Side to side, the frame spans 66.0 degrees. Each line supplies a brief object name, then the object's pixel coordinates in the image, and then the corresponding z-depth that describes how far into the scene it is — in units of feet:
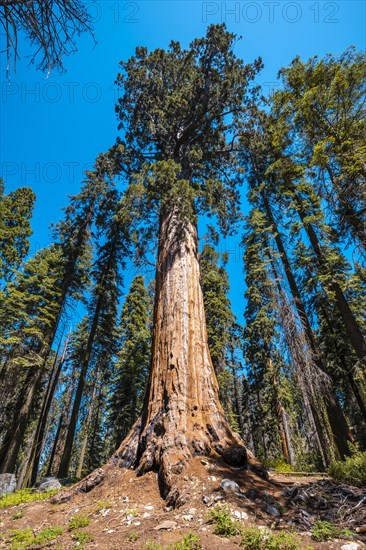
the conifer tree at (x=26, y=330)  39.60
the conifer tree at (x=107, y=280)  48.85
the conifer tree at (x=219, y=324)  54.65
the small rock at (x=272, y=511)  10.88
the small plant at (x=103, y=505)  13.00
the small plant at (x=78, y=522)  11.88
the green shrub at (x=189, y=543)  8.51
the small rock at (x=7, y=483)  27.41
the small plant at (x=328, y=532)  8.84
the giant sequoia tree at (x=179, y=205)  15.56
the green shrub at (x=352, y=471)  14.06
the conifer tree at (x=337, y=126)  25.02
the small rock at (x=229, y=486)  12.09
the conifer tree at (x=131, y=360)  59.57
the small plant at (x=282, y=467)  30.06
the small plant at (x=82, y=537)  10.36
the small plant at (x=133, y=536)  9.74
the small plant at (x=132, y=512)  11.93
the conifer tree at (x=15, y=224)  50.75
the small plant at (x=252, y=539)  8.63
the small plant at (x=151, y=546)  8.61
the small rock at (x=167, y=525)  10.19
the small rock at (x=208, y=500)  11.23
